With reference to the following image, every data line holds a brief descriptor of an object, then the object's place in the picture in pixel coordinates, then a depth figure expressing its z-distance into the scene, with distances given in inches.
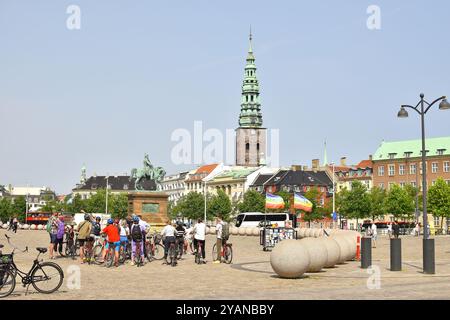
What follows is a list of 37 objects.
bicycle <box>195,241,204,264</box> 1156.8
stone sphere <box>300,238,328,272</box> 911.8
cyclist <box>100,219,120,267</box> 1099.3
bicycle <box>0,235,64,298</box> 702.5
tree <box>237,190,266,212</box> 5369.1
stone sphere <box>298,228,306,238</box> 2388.8
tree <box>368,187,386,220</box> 4443.9
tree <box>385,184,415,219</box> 4195.4
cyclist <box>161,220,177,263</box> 1134.4
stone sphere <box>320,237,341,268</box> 996.6
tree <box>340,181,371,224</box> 4372.5
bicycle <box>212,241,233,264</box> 1192.8
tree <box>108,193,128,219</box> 5880.9
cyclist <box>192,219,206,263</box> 1157.7
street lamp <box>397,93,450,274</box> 937.5
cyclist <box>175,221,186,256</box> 1226.9
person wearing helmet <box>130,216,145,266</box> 1127.6
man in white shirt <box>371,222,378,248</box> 2061.0
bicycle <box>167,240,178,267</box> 1114.7
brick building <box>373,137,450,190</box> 5108.3
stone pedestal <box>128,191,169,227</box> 2332.7
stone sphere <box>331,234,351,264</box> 1087.5
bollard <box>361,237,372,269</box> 1039.6
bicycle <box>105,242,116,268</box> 1095.0
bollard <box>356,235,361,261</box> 1232.5
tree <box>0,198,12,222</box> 7317.9
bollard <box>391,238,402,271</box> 993.5
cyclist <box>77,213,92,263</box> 1159.6
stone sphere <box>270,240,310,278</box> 856.3
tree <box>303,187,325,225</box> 4712.1
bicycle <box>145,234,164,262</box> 1245.8
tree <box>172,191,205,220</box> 5664.4
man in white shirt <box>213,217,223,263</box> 1178.9
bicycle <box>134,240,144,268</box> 1120.8
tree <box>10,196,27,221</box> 7253.9
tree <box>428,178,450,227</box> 3998.5
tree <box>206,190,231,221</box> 5511.8
